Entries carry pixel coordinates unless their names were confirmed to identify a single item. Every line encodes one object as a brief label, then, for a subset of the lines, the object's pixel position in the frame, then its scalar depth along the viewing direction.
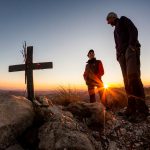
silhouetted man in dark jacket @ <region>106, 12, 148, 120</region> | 2.79
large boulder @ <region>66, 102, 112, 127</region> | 2.78
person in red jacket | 3.91
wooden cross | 3.36
